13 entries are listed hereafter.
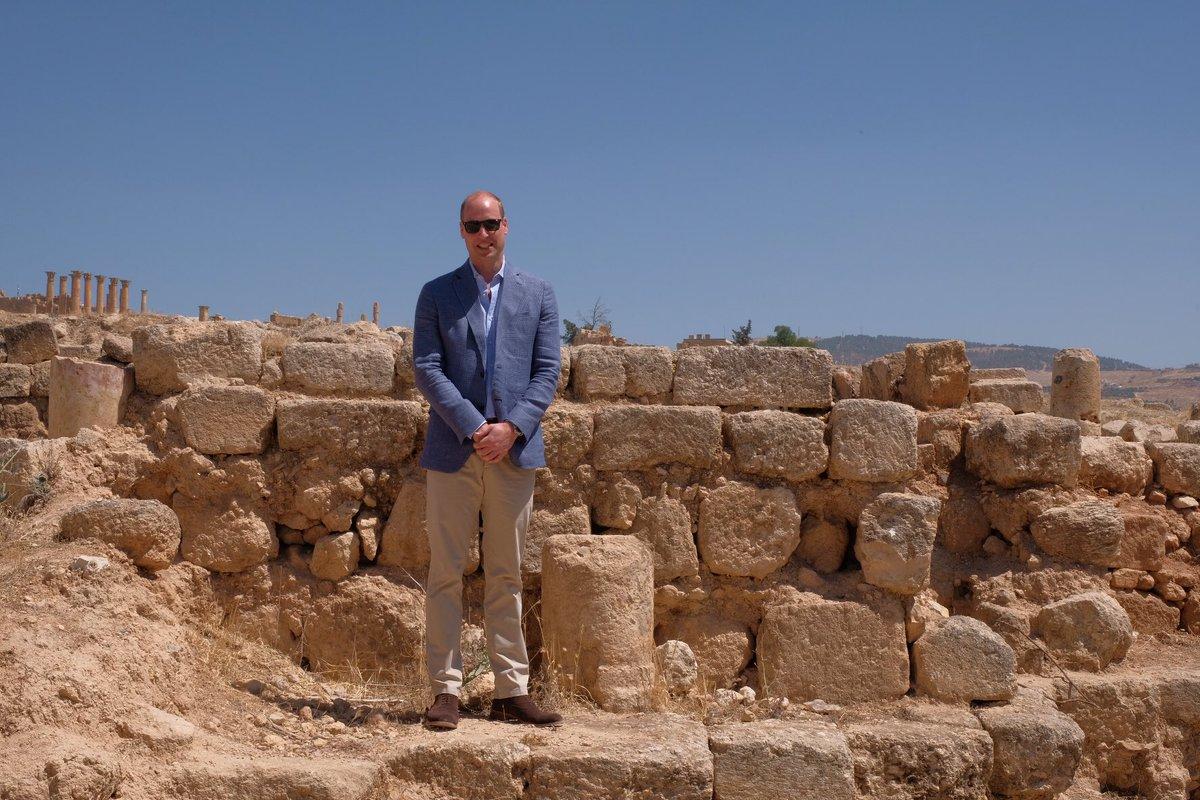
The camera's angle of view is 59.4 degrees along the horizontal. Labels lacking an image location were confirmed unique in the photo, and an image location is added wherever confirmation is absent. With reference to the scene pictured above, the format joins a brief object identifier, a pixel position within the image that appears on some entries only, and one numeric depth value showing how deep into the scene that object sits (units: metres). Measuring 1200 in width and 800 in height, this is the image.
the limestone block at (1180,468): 6.64
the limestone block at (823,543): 5.85
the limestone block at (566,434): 5.58
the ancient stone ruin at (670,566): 4.79
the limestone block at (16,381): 8.30
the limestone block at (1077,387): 11.52
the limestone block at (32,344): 8.31
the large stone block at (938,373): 6.76
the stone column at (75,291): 32.78
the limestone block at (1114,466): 6.56
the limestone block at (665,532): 5.66
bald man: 4.56
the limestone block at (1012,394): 9.69
